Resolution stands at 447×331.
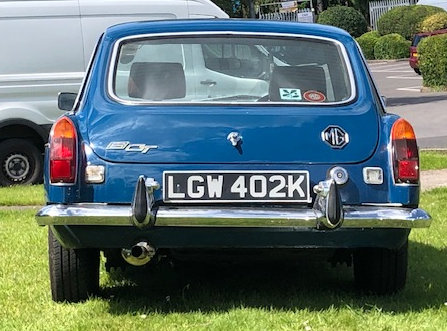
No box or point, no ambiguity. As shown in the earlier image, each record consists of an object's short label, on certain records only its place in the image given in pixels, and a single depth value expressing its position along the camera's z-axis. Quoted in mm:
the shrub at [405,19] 41562
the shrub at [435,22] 38250
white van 10180
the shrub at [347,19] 45844
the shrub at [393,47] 39250
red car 27422
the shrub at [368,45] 40781
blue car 3982
